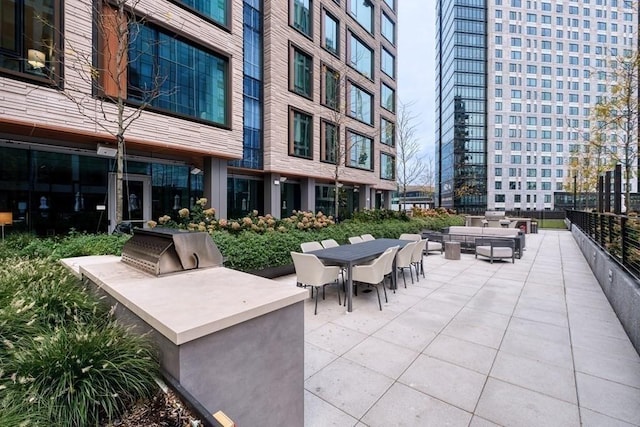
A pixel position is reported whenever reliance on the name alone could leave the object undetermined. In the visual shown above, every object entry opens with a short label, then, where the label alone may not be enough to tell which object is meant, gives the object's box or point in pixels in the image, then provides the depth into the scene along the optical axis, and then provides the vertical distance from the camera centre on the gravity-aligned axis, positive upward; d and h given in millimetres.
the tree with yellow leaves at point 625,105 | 10359 +4047
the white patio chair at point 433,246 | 10648 -1328
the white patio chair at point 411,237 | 8788 -823
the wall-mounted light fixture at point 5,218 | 5801 -253
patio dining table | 4871 -842
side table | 9789 -1364
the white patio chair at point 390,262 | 5343 -987
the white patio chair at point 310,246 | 6234 -827
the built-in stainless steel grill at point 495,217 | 18828 -428
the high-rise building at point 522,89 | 54406 +23465
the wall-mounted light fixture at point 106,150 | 7761 +1544
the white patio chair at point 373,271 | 4906 -1075
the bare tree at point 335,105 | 15273 +5763
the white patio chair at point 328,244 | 6947 -841
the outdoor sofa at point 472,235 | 11308 -951
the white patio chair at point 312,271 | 4840 -1064
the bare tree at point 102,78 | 6887 +3314
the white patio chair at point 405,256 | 6156 -1004
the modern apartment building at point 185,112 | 6762 +3106
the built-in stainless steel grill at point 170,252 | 2691 -441
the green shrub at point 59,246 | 4258 -641
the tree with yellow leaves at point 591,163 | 12586 +3121
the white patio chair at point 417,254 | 6750 -1048
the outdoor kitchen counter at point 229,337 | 1543 -766
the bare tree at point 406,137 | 16969 +4383
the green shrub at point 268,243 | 5883 -799
